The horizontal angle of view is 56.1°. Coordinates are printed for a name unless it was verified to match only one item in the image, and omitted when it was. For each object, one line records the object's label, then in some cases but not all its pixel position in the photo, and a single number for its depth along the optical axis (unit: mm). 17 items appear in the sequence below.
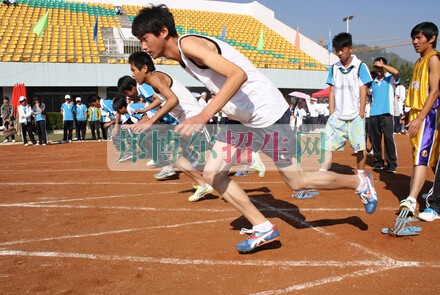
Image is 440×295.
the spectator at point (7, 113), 17016
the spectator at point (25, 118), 15609
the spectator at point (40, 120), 15500
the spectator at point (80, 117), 17531
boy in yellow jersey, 4469
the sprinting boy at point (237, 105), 3064
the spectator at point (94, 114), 17859
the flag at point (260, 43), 27344
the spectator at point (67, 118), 16797
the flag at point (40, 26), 22439
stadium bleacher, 22812
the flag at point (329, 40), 29595
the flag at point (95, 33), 25031
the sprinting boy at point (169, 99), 5016
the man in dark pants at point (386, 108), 8008
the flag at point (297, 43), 32156
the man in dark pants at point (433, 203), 4547
